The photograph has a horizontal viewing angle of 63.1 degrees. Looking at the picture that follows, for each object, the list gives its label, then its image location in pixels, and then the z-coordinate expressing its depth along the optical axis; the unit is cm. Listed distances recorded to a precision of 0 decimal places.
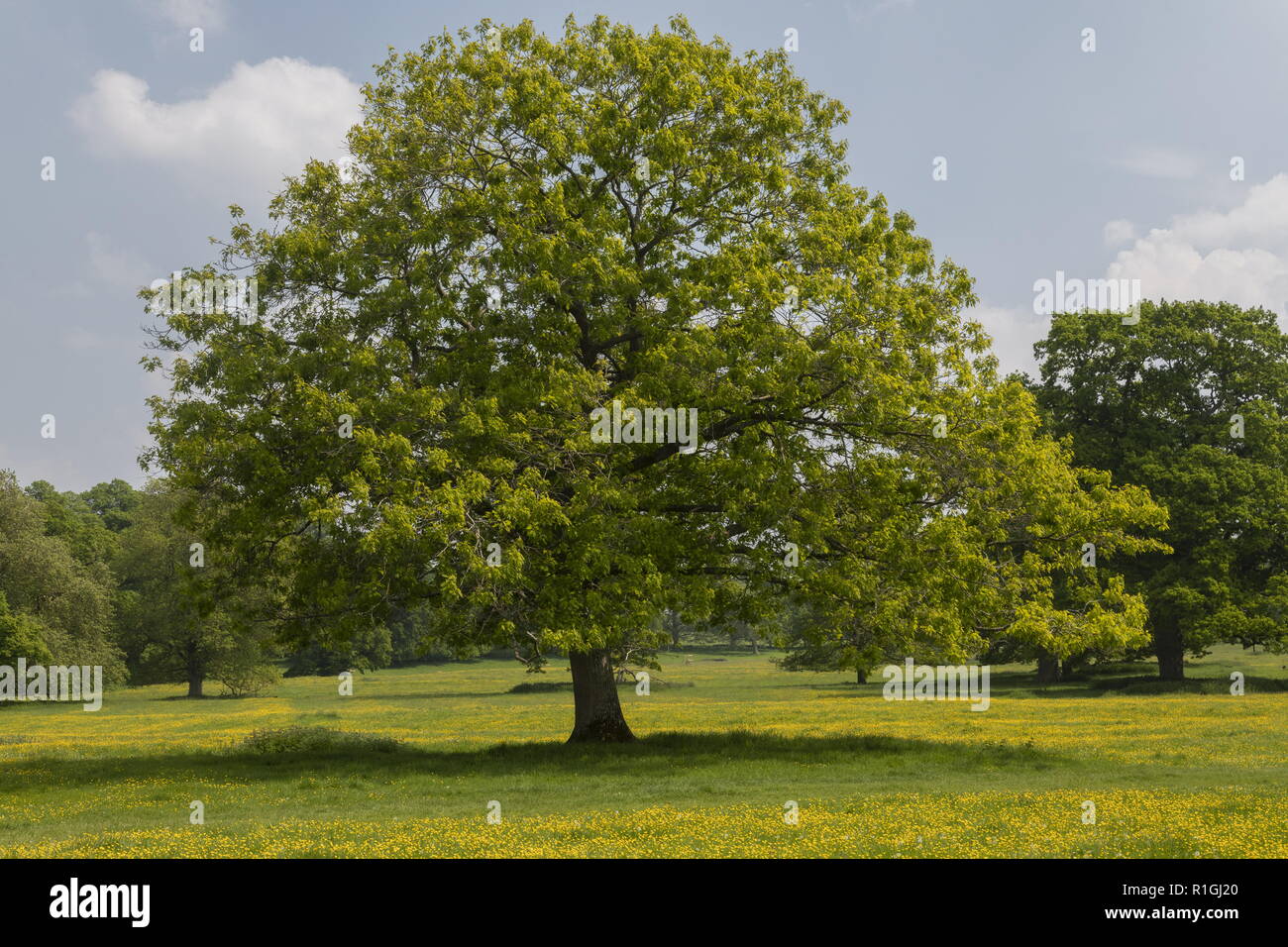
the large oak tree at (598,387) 2383
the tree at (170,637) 7275
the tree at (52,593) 6444
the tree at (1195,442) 5072
